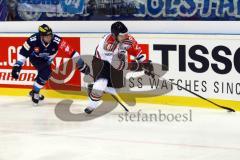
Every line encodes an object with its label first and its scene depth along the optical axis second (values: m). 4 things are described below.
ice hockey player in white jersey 15.87
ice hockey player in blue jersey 17.28
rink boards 16.18
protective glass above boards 17.26
